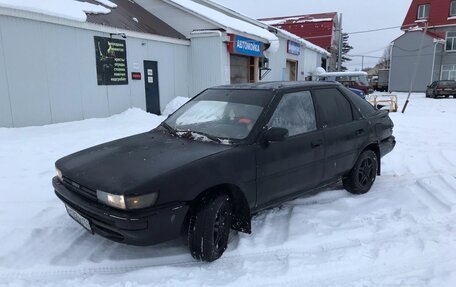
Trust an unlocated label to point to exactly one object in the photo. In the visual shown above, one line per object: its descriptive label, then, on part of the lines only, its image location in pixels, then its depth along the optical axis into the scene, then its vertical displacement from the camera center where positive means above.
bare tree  58.89 +4.15
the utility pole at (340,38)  32.80 +3.50
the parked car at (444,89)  26.53 -0.97
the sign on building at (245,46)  14.89 +1.39
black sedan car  2.82 -0.80
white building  8.75 +0.77
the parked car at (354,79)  24.96 -0.17
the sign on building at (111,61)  10.80 +0.56
